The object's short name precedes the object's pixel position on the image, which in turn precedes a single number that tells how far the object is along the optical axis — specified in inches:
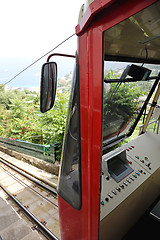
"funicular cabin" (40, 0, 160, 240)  40.8
